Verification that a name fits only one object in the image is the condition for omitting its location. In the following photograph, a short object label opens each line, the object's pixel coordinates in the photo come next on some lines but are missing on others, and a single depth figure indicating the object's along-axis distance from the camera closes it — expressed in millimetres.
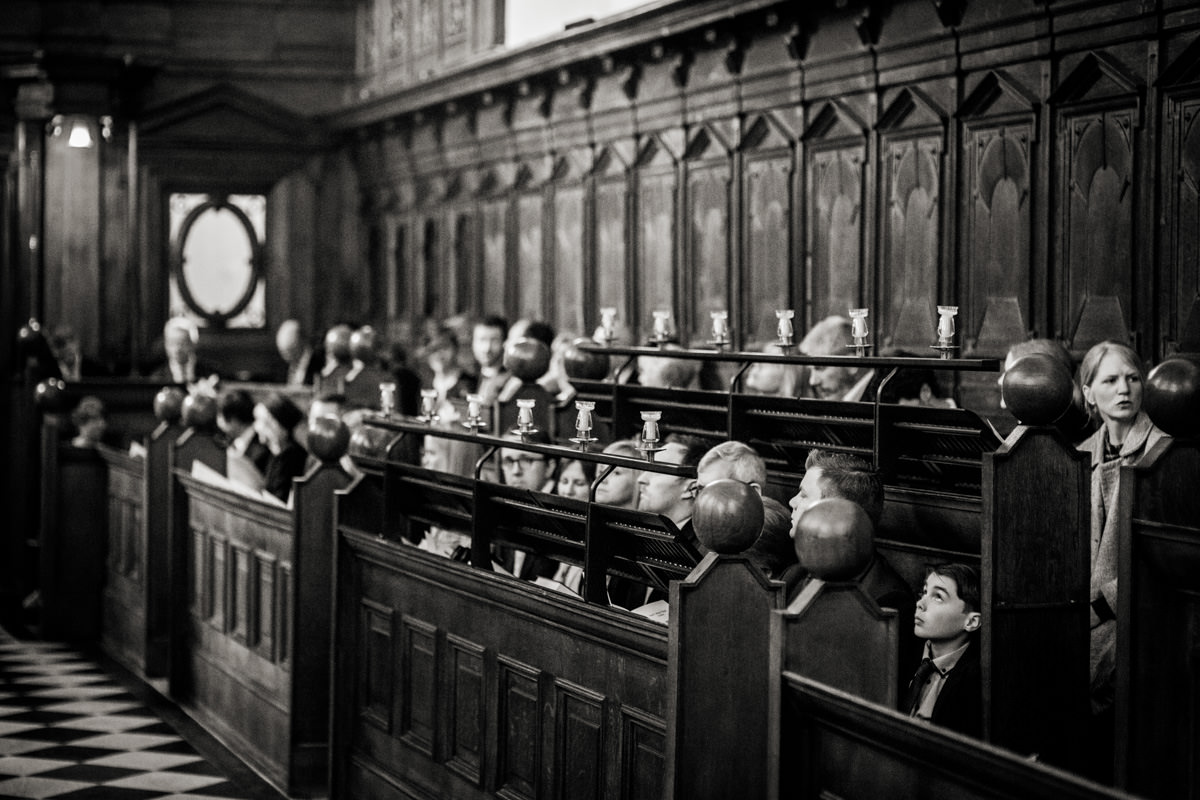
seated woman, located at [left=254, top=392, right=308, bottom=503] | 8562
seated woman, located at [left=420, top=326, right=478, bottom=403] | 9147
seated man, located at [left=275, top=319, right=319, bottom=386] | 12398
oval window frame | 15766
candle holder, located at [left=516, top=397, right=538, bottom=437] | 5754
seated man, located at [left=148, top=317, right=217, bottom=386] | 12273
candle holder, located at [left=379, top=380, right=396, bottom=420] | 6805
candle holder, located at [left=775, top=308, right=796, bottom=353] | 6102
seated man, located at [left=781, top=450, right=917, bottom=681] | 4582
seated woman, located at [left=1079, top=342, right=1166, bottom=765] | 4488
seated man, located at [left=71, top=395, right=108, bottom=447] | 10695
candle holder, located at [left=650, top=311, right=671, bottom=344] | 7125
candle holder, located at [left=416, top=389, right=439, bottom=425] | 6469
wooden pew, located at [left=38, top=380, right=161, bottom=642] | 10492
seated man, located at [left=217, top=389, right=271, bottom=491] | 8773
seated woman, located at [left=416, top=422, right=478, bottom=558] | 6824
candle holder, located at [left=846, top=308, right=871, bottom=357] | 5637
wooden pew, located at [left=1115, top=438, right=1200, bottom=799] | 3934
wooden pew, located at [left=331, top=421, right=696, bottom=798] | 4438
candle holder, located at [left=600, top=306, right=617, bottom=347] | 7561
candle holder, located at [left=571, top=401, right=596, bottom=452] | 5379
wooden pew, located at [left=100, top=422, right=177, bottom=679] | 9102
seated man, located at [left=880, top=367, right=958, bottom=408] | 7168
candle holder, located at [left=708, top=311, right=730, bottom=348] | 6816
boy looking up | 4266
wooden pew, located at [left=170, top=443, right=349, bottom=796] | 6648
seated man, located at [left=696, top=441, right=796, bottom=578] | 4559
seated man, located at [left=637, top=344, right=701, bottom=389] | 7793
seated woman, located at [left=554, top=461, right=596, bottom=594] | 5945
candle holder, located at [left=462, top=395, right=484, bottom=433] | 6105
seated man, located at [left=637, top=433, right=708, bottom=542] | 5320
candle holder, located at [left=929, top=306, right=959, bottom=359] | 5246
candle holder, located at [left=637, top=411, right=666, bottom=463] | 5070
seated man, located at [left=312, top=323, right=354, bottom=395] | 8953
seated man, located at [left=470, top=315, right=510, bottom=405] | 8726
